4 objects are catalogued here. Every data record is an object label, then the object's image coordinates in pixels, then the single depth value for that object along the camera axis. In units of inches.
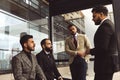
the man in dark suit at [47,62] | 72.8
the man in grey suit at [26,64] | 57.8
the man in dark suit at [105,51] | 48.5
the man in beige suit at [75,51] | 74.9
